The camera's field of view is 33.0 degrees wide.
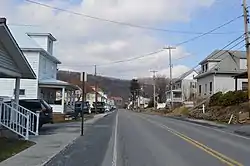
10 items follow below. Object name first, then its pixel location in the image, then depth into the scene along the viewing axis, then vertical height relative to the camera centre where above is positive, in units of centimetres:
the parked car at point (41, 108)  2509 +6
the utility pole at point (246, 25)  3297 +685
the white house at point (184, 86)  9981 +626
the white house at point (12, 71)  1839 +187
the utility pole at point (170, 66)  7882 +827
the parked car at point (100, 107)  8258 +56
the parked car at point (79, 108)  4908 +26
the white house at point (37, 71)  4412 +413
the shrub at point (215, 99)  4788 +146
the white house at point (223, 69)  6456 +645
